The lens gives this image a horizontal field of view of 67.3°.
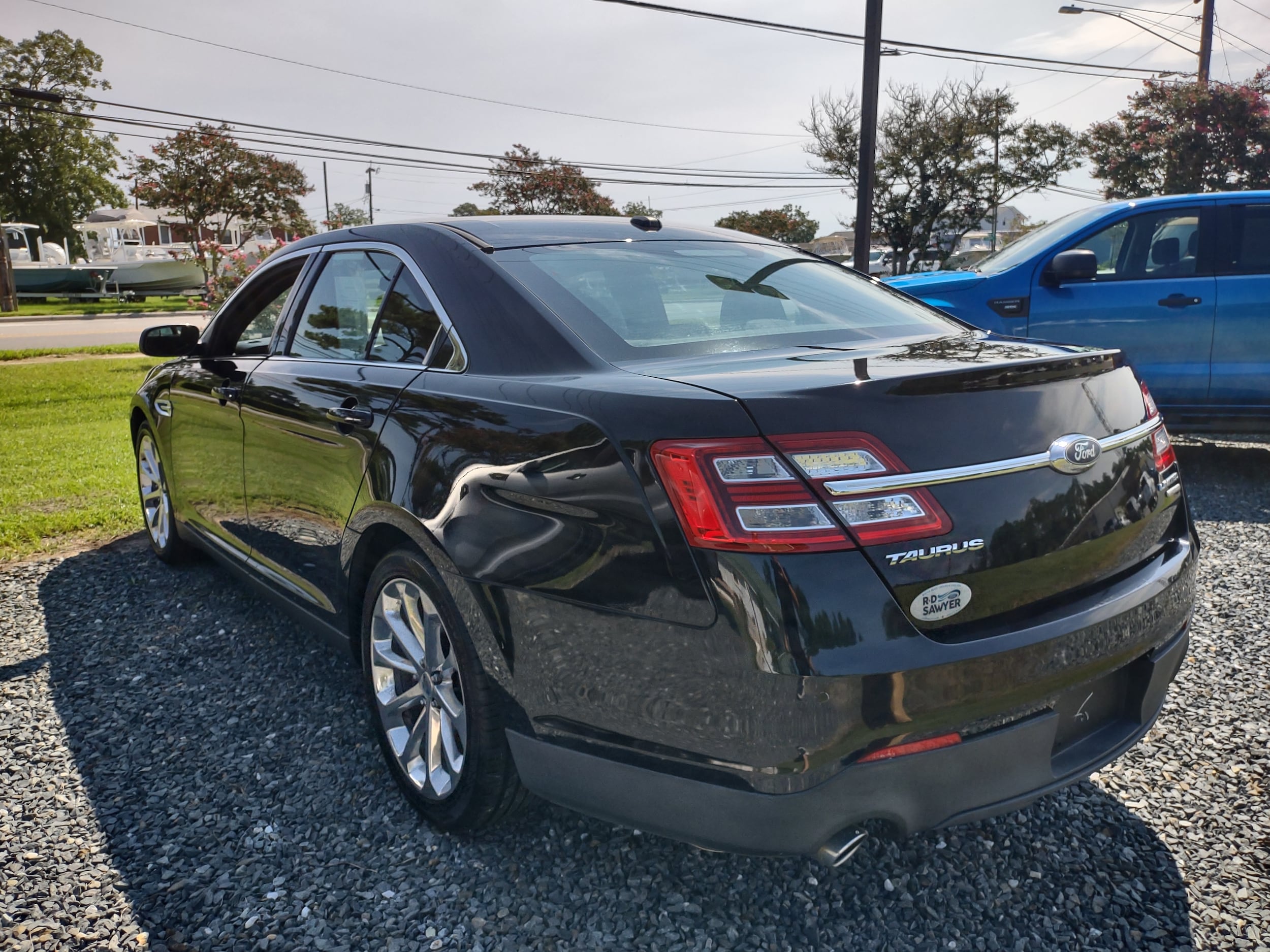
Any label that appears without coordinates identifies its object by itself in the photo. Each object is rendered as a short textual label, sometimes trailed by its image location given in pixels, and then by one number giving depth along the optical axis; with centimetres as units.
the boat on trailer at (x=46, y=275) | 3638
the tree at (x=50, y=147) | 4138
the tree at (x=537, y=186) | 4072
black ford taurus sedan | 171
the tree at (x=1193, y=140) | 2292
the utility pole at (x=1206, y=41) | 2325
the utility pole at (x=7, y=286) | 3188
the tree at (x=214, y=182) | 3500
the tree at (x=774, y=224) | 5832
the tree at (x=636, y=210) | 4769
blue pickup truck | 594
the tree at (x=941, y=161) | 3175
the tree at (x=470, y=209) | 4462
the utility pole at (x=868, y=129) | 1327
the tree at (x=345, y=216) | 5847
